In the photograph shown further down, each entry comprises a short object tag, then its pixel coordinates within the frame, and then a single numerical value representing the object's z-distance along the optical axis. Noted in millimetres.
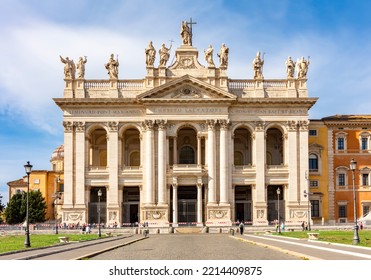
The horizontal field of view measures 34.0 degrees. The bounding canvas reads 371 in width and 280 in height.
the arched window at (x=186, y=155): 73938
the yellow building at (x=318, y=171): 73312
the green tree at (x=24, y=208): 85938
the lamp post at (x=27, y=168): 33903
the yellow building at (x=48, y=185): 93750
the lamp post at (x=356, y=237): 31681
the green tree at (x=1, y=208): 91750
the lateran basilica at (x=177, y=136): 68875
